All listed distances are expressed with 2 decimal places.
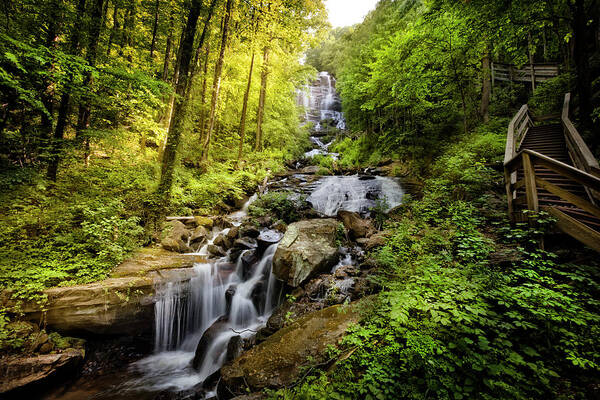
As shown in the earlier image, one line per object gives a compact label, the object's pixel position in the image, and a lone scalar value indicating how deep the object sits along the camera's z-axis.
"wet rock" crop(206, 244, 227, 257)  7.26
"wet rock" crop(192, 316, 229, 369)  5.00
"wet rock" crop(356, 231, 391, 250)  6.31
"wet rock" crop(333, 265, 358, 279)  5.70
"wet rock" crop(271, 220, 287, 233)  8.68
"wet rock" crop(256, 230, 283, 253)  7.46
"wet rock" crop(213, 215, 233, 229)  9.05
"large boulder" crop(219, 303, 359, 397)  3.40
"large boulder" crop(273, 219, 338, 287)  5.79
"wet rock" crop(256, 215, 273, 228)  9.24
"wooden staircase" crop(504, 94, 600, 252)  3.42
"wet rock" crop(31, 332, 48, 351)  4.00
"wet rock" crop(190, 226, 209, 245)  7.82
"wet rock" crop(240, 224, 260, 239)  8.36
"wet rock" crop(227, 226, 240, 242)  8.05
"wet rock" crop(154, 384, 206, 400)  4.11
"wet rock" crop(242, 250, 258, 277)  6.95
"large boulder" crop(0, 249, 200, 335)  4.35
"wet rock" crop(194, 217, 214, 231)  8.56
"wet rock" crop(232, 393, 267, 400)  3.00
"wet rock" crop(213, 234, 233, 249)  7.69
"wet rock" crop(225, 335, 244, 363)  4.64
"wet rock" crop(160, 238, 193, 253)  6.98
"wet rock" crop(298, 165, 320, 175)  16.84
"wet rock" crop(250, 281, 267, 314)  6.16
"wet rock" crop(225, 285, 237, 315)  6.18
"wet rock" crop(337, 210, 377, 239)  7.55
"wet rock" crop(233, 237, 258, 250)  7.65
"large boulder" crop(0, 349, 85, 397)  3.53
